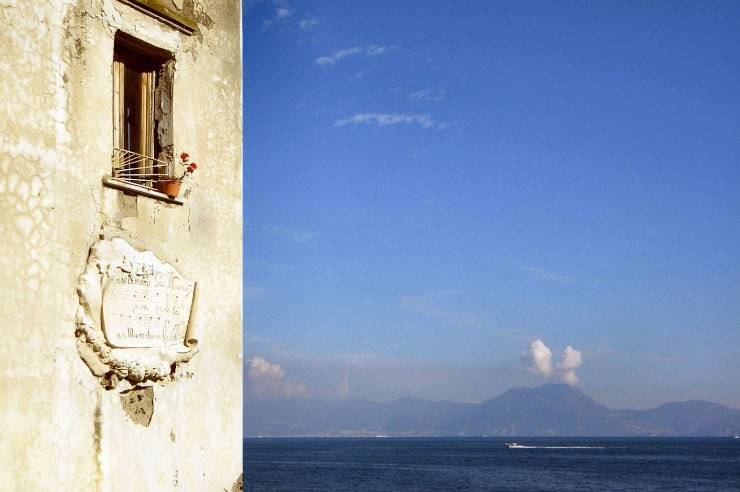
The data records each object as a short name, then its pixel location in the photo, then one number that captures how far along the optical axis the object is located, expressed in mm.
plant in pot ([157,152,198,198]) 8242
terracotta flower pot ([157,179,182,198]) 8234
